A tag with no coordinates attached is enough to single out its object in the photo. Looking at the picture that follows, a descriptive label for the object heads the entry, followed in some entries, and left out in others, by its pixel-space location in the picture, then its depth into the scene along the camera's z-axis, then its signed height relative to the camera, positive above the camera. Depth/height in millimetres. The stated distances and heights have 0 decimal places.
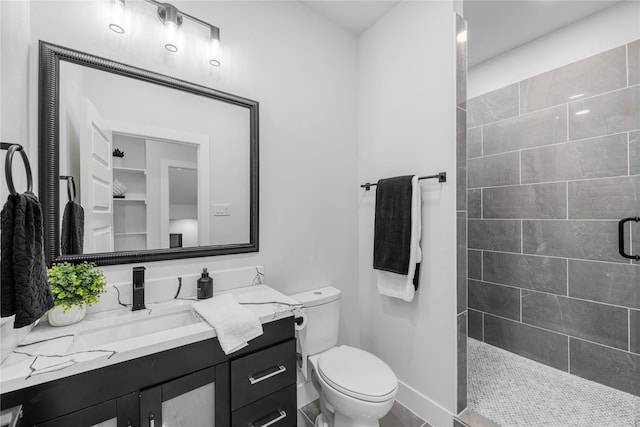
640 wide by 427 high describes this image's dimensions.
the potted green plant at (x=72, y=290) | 1055 -273
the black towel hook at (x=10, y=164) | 705 +137
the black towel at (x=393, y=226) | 1763 -68
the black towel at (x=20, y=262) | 731 -116
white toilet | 1358 -829
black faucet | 1283 -324
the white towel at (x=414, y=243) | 1730 -170
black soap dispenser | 1435 -356
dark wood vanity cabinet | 835 -596
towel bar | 1633 +223
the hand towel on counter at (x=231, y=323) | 1106 -426
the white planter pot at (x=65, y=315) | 1093 -381
